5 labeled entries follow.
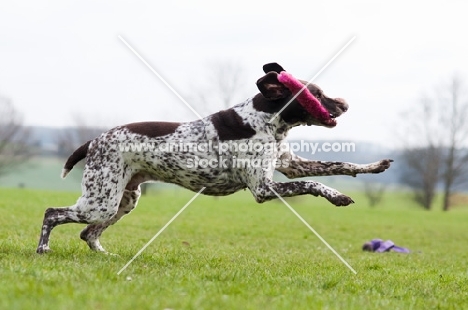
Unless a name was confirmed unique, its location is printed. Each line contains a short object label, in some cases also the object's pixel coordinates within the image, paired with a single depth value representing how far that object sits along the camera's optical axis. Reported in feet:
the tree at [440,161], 179.93
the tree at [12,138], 192.12
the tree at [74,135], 174.91
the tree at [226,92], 143.54
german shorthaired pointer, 21.65
